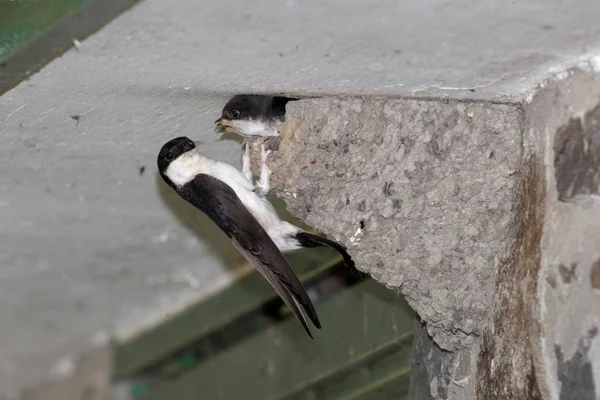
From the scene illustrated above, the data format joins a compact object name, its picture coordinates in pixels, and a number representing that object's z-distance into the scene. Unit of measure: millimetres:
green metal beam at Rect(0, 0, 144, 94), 5789
